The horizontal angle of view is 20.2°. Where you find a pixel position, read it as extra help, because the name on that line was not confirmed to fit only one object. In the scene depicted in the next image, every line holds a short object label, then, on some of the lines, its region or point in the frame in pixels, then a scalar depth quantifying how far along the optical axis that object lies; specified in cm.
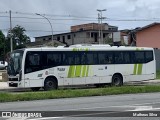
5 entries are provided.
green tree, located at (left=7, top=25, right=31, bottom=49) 12138
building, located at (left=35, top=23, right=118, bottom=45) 11625
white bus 2745
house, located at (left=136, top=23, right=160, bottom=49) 6750
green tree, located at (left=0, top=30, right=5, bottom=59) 11812
